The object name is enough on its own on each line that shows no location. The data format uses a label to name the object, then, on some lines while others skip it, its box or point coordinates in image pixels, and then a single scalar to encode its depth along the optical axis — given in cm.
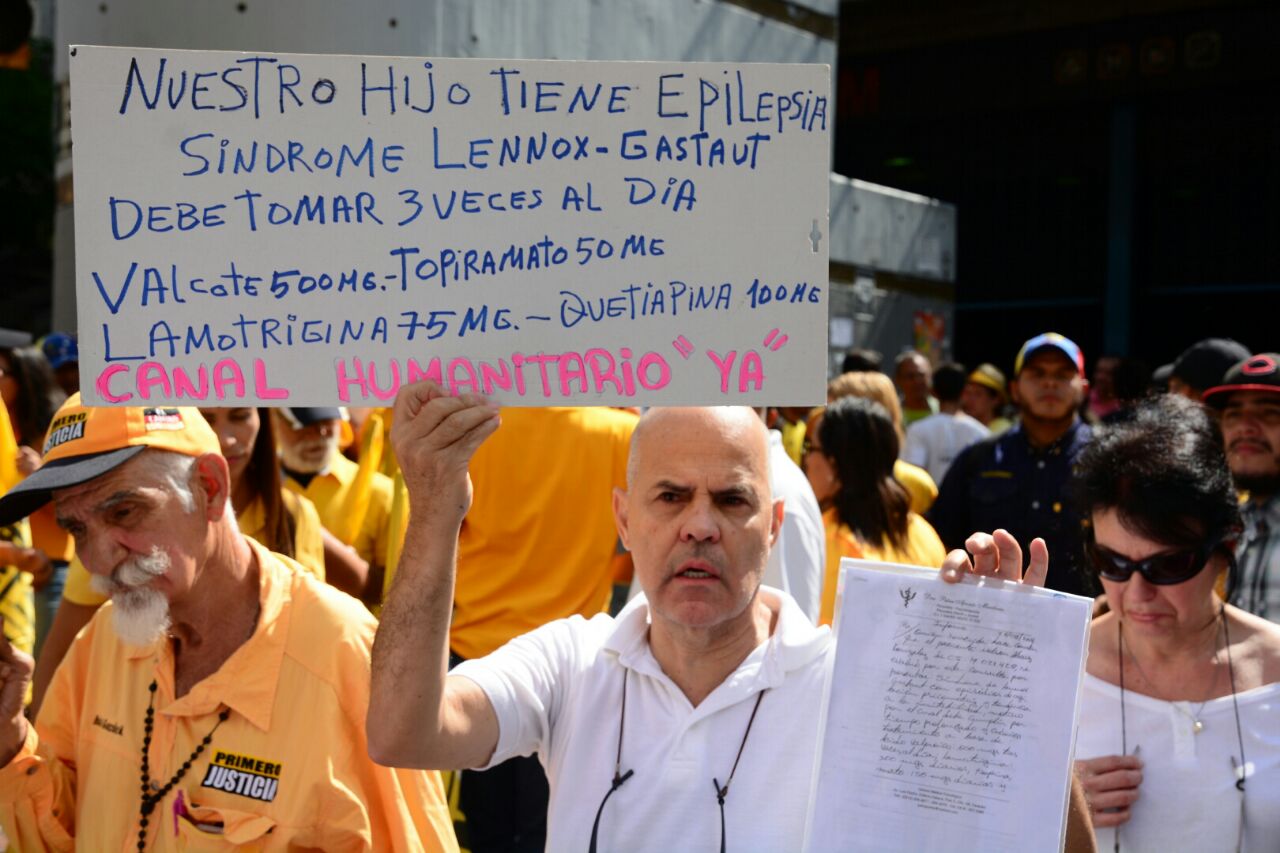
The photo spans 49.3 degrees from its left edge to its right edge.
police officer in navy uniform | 569
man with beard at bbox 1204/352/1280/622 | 374
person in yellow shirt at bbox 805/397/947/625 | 460
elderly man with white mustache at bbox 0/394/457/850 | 251
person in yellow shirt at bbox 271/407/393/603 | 491
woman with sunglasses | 258
